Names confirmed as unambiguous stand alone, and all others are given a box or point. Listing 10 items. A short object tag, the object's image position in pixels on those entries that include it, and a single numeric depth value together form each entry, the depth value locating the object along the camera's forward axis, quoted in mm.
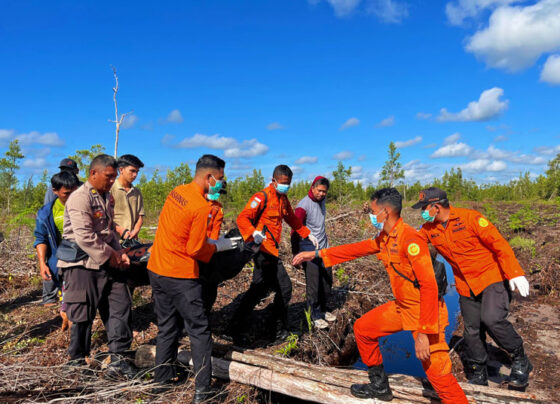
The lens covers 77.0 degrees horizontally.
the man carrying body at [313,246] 5172
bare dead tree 12061
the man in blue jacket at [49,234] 4648
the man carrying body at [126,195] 4773
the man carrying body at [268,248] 4551
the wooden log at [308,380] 3146
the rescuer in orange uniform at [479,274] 3682
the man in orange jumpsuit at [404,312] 2850
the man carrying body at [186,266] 3092
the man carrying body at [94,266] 3361
